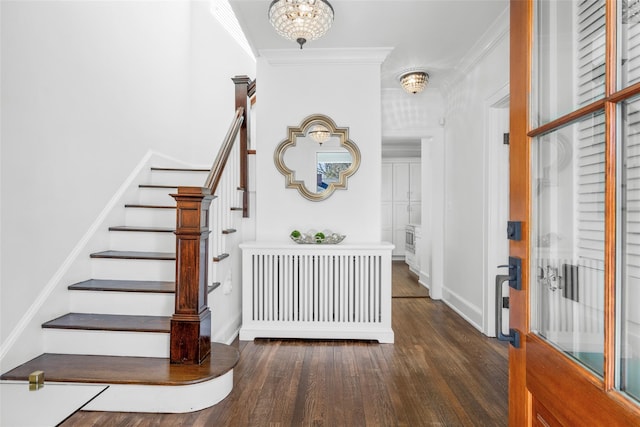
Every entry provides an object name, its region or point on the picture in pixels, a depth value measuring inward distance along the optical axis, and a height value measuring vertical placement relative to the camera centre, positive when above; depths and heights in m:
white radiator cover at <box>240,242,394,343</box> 2.93 -0.67
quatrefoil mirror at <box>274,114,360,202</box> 3.22 +0.51
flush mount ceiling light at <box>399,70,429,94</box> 3.58 +1.37
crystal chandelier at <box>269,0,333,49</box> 2.18 +1.24
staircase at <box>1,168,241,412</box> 1.82 -0.79
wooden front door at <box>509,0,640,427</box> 0.63 +0.01
